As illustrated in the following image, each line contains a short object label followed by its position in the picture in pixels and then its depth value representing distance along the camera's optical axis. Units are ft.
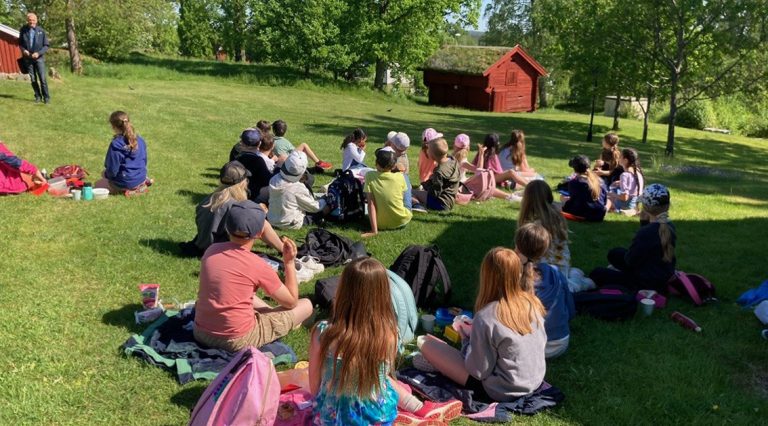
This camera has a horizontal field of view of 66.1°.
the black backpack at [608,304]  19.62
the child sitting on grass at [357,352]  11.67
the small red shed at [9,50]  75.06
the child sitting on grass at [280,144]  35.19
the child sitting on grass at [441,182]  32.37
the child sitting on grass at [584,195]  31.53
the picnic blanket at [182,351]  15.30
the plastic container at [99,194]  30.40
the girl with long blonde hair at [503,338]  13.84
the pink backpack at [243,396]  11.40
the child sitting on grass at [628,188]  34.57
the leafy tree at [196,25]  214.90
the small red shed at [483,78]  119.34
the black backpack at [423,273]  19.88
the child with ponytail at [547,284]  15.93
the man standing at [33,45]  50.14
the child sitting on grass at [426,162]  35.66
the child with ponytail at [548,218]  20.22
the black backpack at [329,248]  23.47
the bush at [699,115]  118.83
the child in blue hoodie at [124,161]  30.40
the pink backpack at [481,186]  35.78
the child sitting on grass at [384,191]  27.58
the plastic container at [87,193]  30.19
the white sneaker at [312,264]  22.47
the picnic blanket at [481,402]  14.16
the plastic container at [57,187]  30.71
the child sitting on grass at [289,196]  26.78
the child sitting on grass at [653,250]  20.90
